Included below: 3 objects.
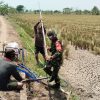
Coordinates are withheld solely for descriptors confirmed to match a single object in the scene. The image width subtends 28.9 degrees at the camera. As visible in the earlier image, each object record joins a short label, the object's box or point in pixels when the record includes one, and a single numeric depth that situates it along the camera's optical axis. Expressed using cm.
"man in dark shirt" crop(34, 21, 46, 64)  683
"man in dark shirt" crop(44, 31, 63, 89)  504
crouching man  333
